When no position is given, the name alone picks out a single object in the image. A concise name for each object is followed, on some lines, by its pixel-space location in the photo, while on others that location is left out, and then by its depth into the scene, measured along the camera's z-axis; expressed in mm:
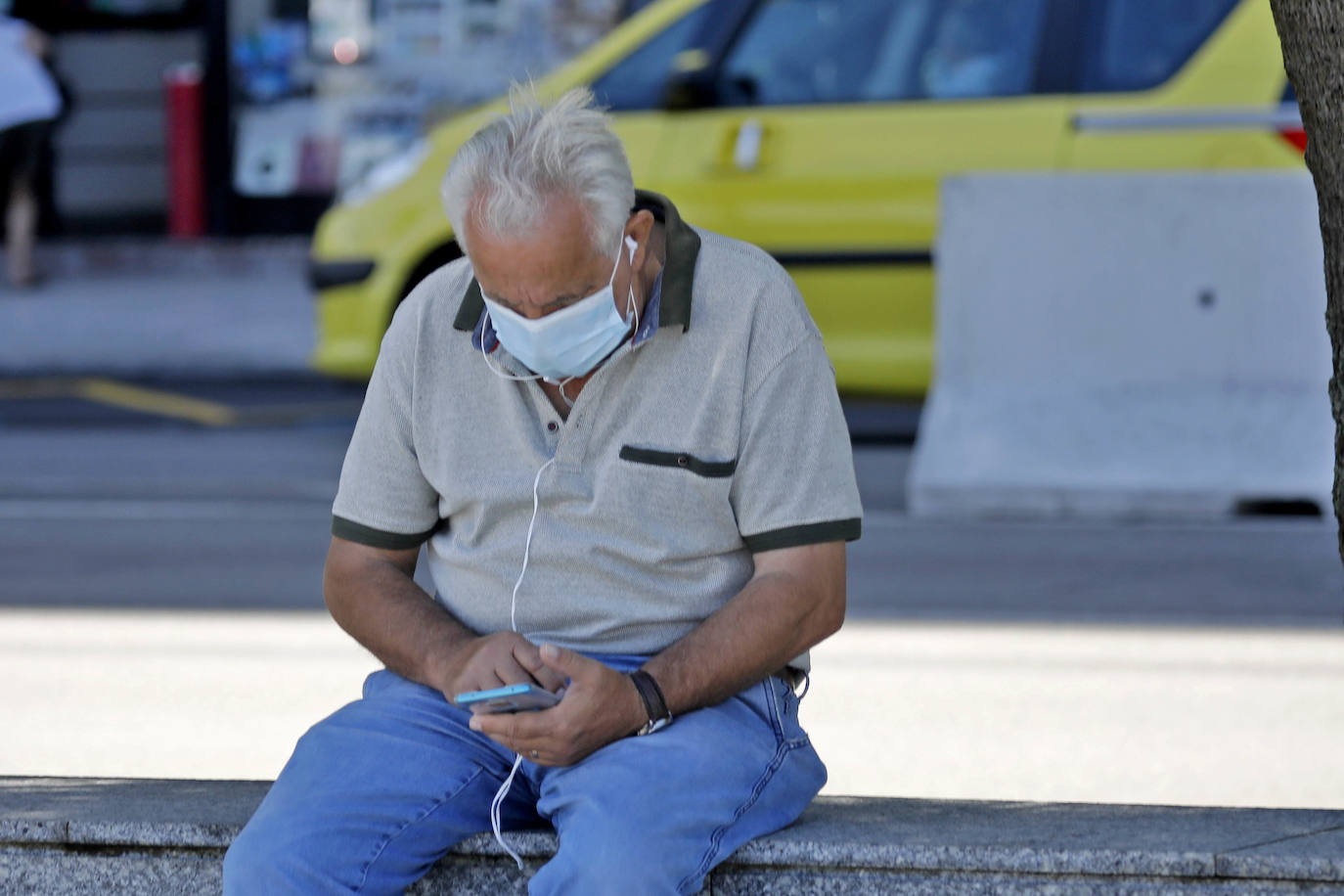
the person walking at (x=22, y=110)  24687
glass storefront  26047
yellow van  14930
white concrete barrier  14000
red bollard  27266
